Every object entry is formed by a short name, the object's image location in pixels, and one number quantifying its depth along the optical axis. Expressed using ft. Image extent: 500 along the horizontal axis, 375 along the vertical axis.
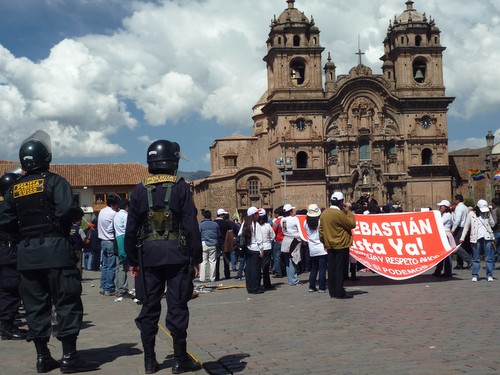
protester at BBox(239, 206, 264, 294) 43.30
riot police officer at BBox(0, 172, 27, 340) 27.66
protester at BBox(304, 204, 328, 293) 42.11
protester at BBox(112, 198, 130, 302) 41.32
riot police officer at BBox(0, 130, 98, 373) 20.47
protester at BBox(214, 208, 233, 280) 57.72
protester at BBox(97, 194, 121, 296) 42.50
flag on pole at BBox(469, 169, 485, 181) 140.44
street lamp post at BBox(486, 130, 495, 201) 88.79
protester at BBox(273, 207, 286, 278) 56.85
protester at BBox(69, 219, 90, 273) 35.19
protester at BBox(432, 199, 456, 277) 48.32
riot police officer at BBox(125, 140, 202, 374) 19.94
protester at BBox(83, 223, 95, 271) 74.85
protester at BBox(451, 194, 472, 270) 50.69
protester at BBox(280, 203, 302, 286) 48.32
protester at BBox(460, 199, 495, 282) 44.37
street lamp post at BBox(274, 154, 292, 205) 153.33
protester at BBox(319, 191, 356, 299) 38.19
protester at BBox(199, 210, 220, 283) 52.49
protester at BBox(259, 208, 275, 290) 45.42
